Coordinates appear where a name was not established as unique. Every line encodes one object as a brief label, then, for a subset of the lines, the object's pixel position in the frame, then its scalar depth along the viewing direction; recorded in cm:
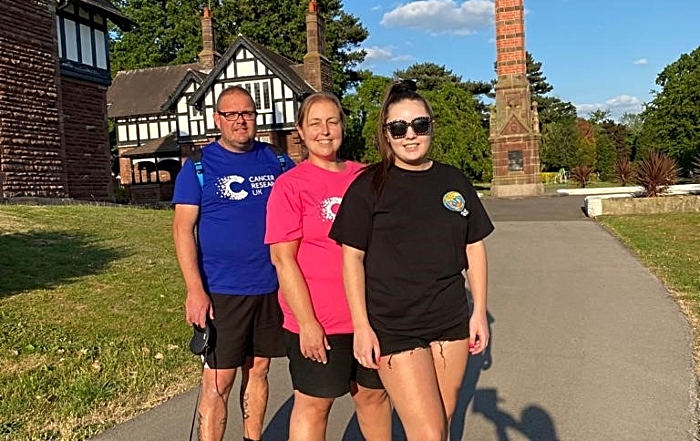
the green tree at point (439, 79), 7875
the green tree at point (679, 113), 5300
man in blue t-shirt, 353
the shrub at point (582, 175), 3881
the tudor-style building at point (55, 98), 2016
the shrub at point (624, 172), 2828
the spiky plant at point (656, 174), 1900
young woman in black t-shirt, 280
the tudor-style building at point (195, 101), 3466
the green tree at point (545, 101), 8769
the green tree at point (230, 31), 5756
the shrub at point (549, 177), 5739
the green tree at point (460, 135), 5300
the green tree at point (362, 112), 4853
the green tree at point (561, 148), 6594
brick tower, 3036
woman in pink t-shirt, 300
